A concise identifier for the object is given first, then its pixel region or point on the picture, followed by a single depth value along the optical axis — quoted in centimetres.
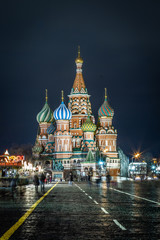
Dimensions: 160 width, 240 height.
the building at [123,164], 14262
